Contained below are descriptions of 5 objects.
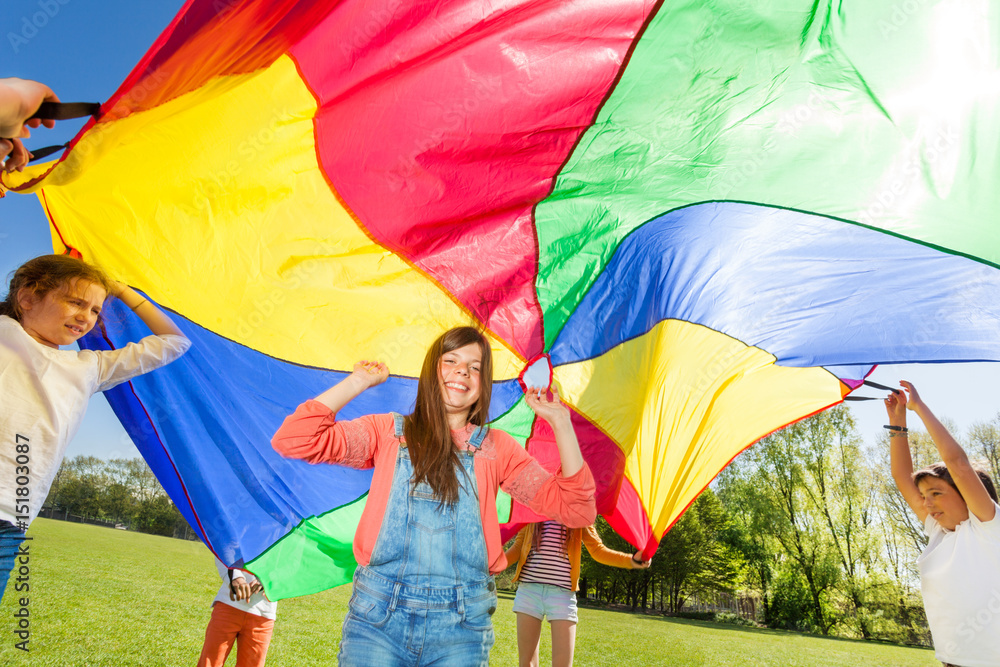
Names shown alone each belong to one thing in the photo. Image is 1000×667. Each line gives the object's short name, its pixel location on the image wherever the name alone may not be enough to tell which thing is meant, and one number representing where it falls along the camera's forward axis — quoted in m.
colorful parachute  1.74
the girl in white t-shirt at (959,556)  1.96
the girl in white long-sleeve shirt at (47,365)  1.61
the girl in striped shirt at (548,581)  3.15
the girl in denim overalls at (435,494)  1.37
